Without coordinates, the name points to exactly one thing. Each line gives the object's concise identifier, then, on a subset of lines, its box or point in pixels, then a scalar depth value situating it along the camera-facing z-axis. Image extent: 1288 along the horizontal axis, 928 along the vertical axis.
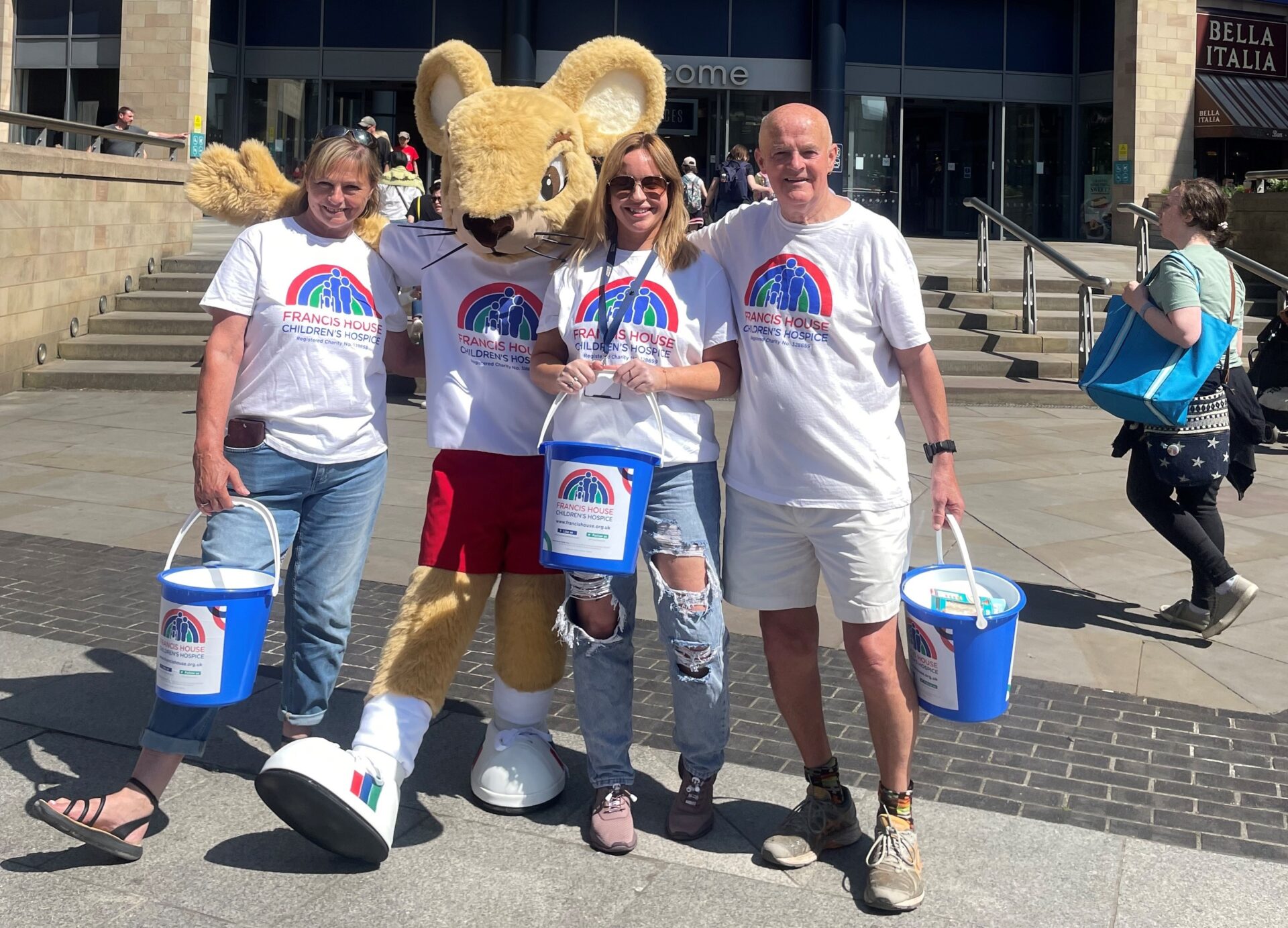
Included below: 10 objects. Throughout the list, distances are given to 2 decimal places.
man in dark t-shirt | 15.49
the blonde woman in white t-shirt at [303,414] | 3.56
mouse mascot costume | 3.53
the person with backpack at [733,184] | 17.55
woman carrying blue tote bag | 5.24
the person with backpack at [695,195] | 16.64
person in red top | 13.77
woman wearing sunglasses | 3.37
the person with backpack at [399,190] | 10.50
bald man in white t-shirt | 3.26
